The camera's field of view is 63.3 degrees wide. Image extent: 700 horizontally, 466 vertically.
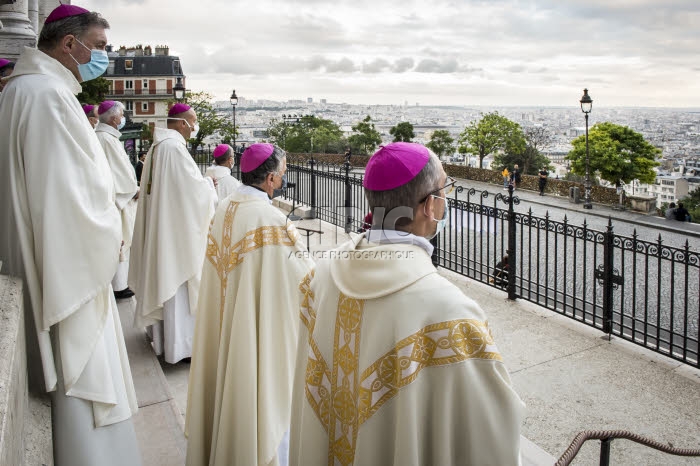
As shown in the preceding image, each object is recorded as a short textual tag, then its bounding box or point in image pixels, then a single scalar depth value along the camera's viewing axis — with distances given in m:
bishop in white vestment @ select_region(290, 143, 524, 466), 1.67
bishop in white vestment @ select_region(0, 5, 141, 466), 2.31
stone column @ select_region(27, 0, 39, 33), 7.46
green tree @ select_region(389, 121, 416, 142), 60.74
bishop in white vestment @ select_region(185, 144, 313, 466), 3.19
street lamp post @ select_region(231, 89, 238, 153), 27.16
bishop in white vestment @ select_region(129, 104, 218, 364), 5.00
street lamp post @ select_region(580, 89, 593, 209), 27.74
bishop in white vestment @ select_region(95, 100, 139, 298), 5.62
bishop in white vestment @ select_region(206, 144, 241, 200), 7.25
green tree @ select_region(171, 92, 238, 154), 49.56
